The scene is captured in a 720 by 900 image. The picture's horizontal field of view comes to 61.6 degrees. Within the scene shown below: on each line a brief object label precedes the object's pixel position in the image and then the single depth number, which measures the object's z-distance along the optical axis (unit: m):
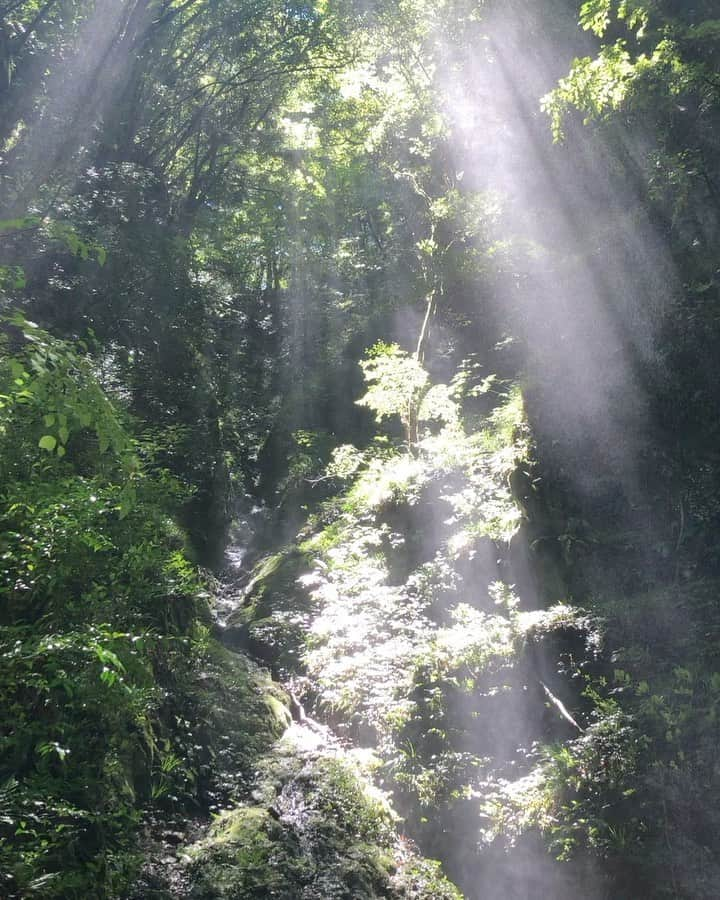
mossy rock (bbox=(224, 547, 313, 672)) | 7.78
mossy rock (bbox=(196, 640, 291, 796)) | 5.20
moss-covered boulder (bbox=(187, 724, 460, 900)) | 4.00
